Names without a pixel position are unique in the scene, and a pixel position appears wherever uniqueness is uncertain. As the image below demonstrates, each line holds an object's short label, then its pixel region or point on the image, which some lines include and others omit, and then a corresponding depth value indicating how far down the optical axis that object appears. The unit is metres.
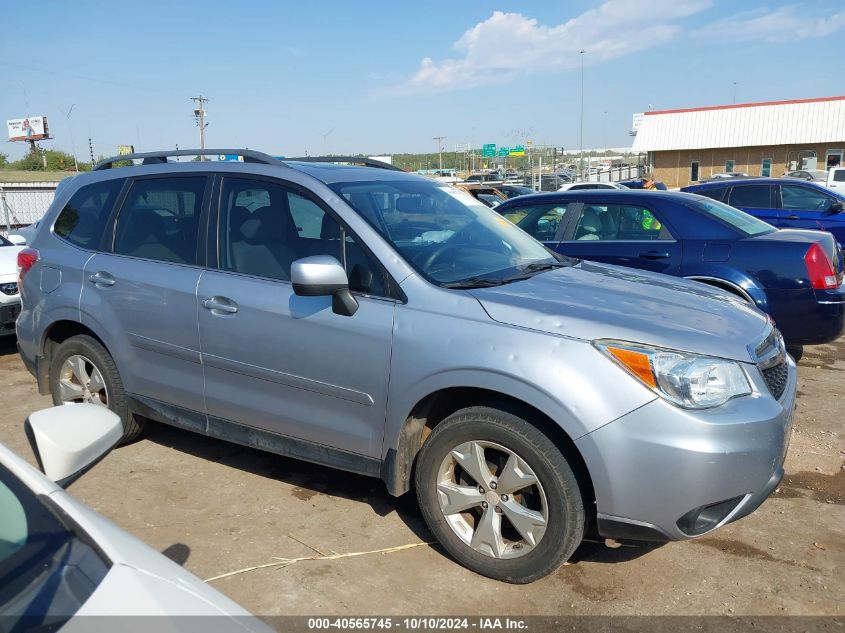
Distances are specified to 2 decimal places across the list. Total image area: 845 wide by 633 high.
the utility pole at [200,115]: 44.53
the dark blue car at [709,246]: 5.83
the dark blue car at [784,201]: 11.00
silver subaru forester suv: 2.84
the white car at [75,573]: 1.41
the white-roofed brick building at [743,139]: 41.56
